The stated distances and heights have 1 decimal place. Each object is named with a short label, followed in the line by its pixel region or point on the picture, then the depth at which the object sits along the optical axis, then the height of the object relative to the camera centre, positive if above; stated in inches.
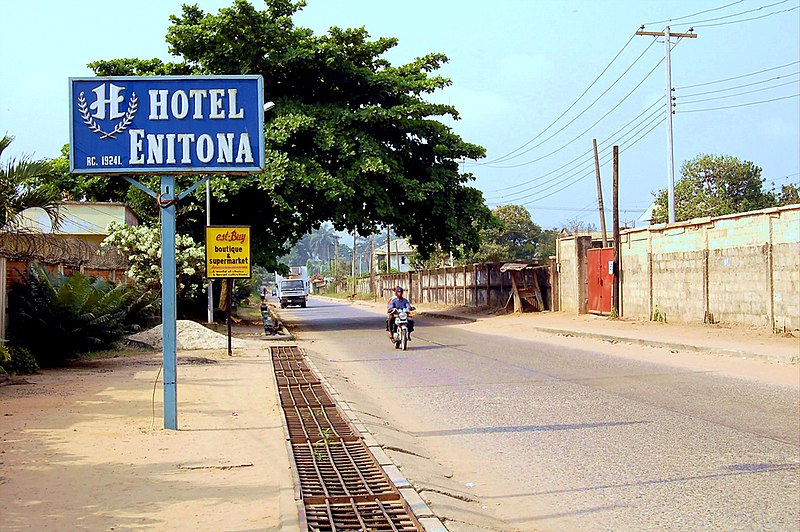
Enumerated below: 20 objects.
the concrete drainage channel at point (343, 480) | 234.5 -68.1
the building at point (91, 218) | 1298.0 +100.3
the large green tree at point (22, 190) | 506.6 +56.7
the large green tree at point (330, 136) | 1180.5 +212.0
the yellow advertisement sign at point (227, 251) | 796.0 +27.5
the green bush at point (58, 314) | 636.7 -25.6
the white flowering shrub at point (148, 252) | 1159.6 +39.7
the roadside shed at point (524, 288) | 1473.9 -20.8
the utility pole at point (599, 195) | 1568.7 +151.6
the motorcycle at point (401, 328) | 844.6 -50.5
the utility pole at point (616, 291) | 1211.2 -23.5
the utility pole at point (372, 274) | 3056.6 +15.7
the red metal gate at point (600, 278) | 1254.9 -3.9
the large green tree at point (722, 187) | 1803.6 +190.1
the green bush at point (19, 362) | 570.9 -55.4
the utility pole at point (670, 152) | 1355.1 +209.5
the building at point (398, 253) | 4613.4 +138.7
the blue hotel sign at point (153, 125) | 377.1 +70.6
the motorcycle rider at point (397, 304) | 854.5 -27.4
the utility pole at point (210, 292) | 1150.6 -17.1
